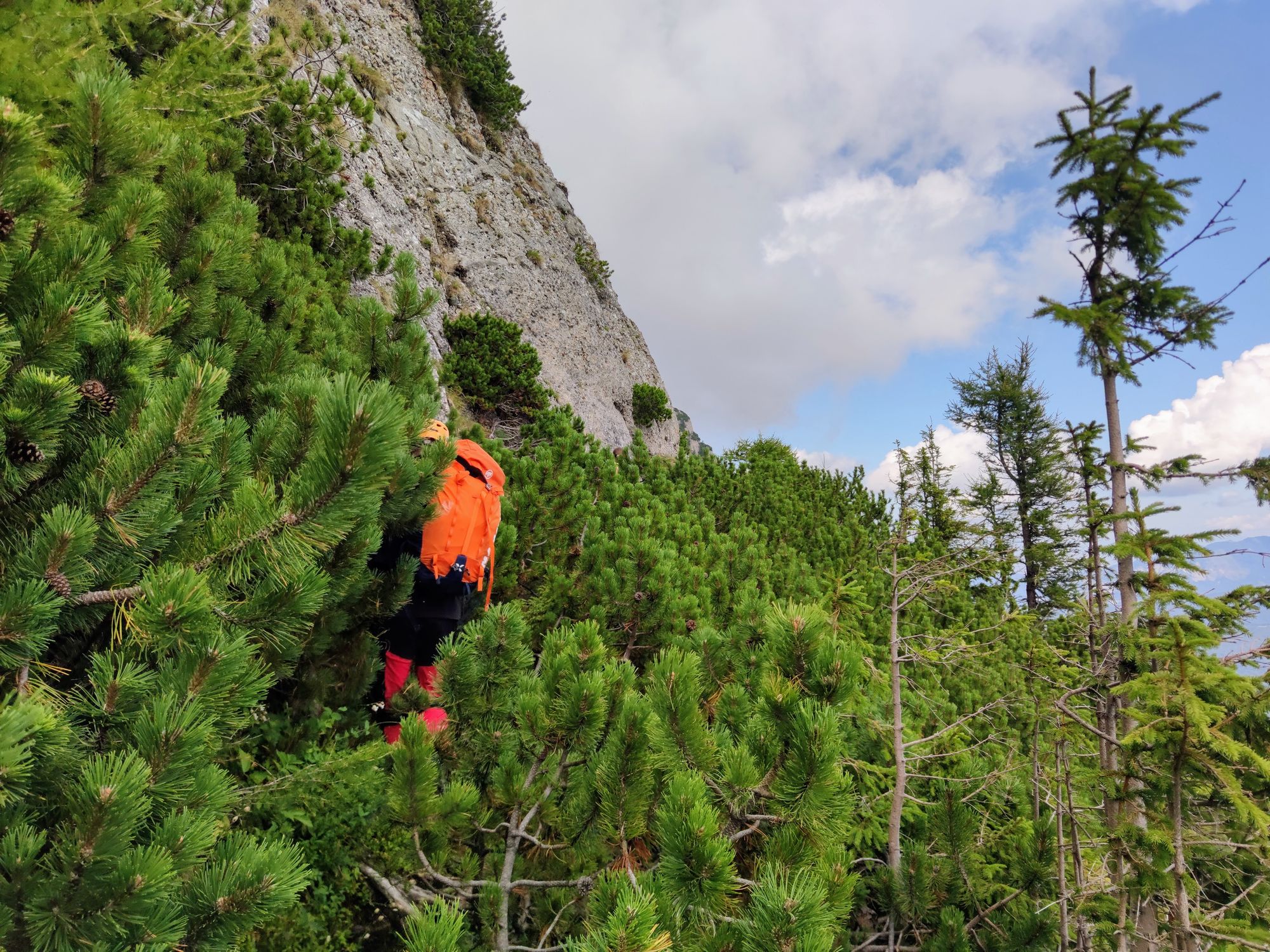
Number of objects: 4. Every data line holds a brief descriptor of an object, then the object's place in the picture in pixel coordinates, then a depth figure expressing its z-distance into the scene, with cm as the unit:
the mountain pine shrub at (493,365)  1270
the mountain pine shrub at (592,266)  2195
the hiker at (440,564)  336
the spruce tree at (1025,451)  2027
